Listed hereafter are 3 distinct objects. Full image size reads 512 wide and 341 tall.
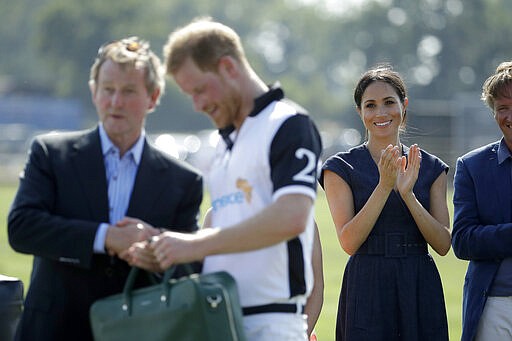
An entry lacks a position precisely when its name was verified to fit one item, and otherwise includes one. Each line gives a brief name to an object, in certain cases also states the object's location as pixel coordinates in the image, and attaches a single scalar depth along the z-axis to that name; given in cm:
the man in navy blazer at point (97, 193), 882
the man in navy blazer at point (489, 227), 1077
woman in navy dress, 1098
